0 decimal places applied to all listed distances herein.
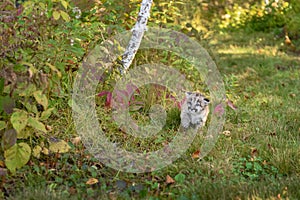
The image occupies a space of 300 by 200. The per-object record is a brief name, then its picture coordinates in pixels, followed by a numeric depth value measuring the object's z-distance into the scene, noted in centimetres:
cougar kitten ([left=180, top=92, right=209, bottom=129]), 401
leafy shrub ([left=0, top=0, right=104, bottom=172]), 296
